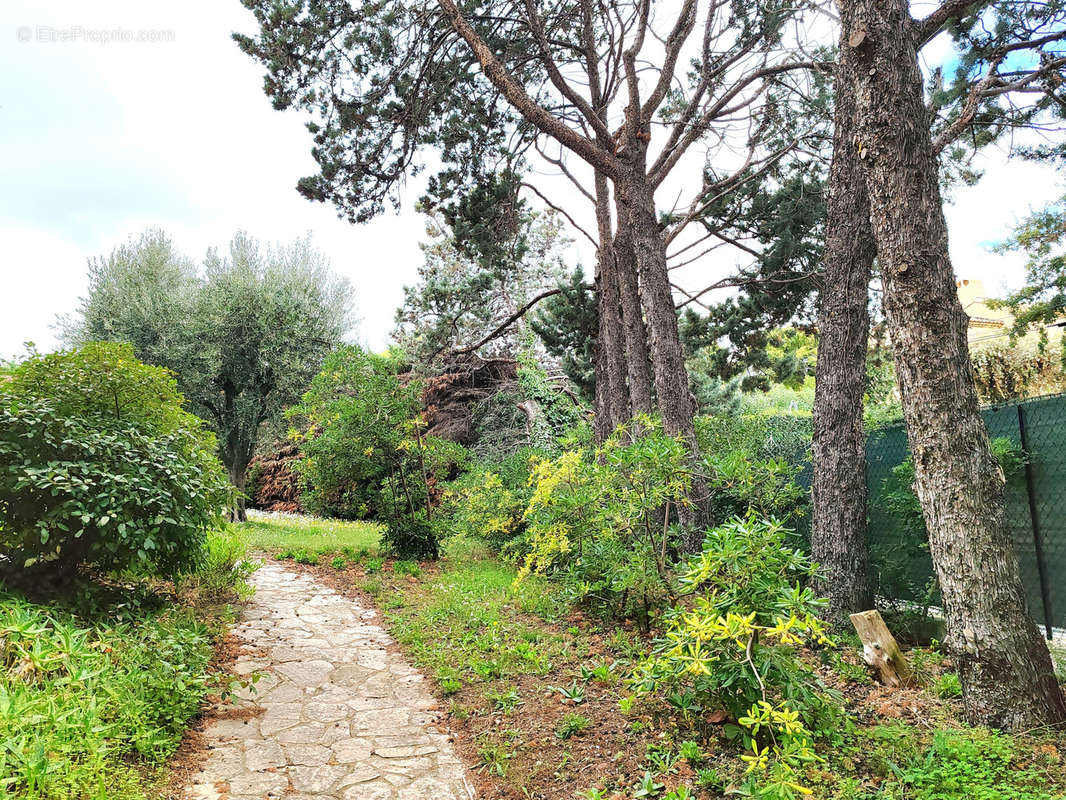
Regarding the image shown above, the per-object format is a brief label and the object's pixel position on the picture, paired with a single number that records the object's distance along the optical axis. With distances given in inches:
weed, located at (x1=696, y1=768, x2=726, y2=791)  108.9
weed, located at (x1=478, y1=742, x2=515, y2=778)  126.9
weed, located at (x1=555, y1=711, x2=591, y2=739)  135.0
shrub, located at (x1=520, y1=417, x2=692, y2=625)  183.9
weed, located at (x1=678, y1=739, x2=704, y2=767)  117.0
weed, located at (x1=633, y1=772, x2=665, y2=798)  108.3
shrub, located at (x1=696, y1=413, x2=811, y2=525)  186.2
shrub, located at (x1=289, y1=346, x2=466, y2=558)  338.0
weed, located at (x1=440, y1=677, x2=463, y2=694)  169.9
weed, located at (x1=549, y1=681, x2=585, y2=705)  151.9
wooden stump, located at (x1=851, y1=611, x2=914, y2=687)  154.8
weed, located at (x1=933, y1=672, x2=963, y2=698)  145.1
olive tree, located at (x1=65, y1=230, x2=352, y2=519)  529.7
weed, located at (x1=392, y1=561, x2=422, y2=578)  320.8
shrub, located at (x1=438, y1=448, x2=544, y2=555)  348.5
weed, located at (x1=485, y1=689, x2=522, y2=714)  153.8
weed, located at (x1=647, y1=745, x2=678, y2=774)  115.6
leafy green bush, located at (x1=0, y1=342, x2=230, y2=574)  154.6
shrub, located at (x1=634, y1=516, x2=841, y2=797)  111.3
